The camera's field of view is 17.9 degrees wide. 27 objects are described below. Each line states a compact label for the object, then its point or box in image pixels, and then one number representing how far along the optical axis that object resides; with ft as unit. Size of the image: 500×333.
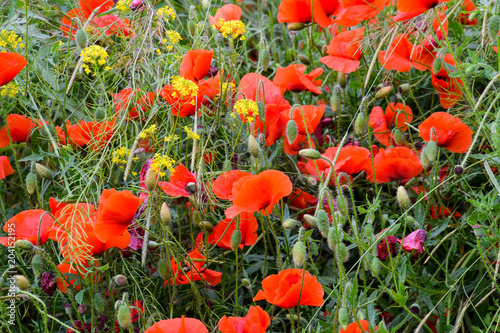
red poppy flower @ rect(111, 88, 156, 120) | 6.75
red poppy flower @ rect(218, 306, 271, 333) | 6.08
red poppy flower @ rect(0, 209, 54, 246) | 6.42
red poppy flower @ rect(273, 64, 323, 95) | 6.88
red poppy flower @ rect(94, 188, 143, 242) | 6.17
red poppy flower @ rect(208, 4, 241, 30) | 7.31
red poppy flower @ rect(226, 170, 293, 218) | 6.16
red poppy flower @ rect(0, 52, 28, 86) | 6.45
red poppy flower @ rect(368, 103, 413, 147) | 6.90
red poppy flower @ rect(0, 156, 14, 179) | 6.70
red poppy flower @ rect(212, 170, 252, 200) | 6.41
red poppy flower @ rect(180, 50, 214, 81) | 6.75
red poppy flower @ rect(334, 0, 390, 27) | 6.64
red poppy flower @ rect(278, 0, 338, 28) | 6.87
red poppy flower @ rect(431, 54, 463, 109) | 6.78
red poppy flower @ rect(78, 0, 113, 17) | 7.15
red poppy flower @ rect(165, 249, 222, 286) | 6.41
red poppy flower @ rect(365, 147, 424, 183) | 6.52
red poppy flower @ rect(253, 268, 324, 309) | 6.09
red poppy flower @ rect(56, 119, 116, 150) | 6.72
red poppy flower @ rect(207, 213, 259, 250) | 6.51
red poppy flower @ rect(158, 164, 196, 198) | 6.37
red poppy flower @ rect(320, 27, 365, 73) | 6.83
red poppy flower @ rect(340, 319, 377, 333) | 5.96
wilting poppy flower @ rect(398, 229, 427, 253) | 6.26
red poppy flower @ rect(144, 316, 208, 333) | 6.00
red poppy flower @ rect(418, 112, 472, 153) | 6.48
